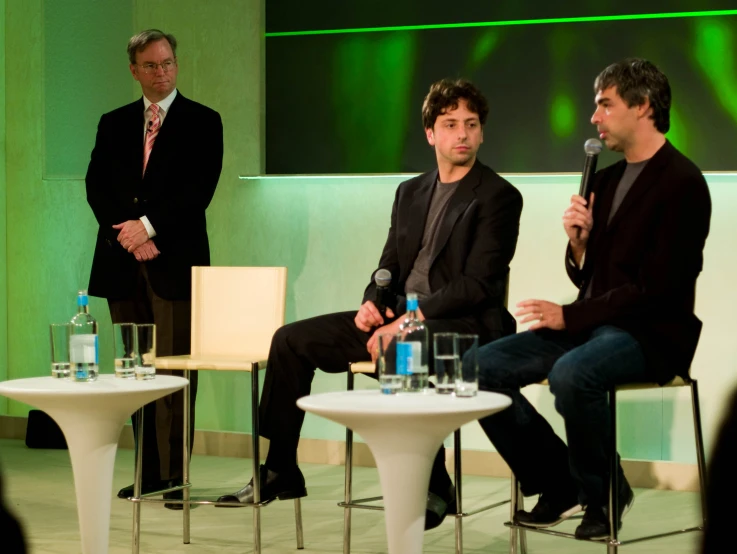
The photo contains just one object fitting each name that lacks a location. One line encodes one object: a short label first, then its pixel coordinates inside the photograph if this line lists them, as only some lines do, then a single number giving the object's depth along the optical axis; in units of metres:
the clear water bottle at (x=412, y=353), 5.64
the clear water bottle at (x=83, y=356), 6.36
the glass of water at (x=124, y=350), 6.61
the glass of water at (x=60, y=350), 6.51
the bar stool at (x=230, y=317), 7.83
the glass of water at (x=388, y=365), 5.63
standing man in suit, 8.95
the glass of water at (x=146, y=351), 6.63
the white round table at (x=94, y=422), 6.03
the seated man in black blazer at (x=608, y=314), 6.25
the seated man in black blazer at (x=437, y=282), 7.28
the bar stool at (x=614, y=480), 6.11
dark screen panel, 9.14
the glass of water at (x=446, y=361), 5.56
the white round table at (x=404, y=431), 5.02
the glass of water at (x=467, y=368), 5.51
